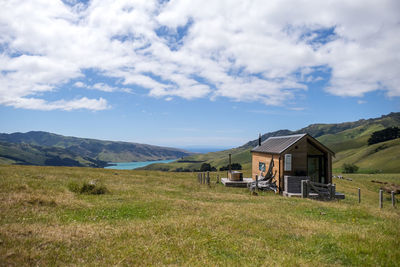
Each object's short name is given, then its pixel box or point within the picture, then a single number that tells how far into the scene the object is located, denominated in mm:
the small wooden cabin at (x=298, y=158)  30828
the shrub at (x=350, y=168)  86188
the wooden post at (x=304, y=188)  26323
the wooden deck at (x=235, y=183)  35375
